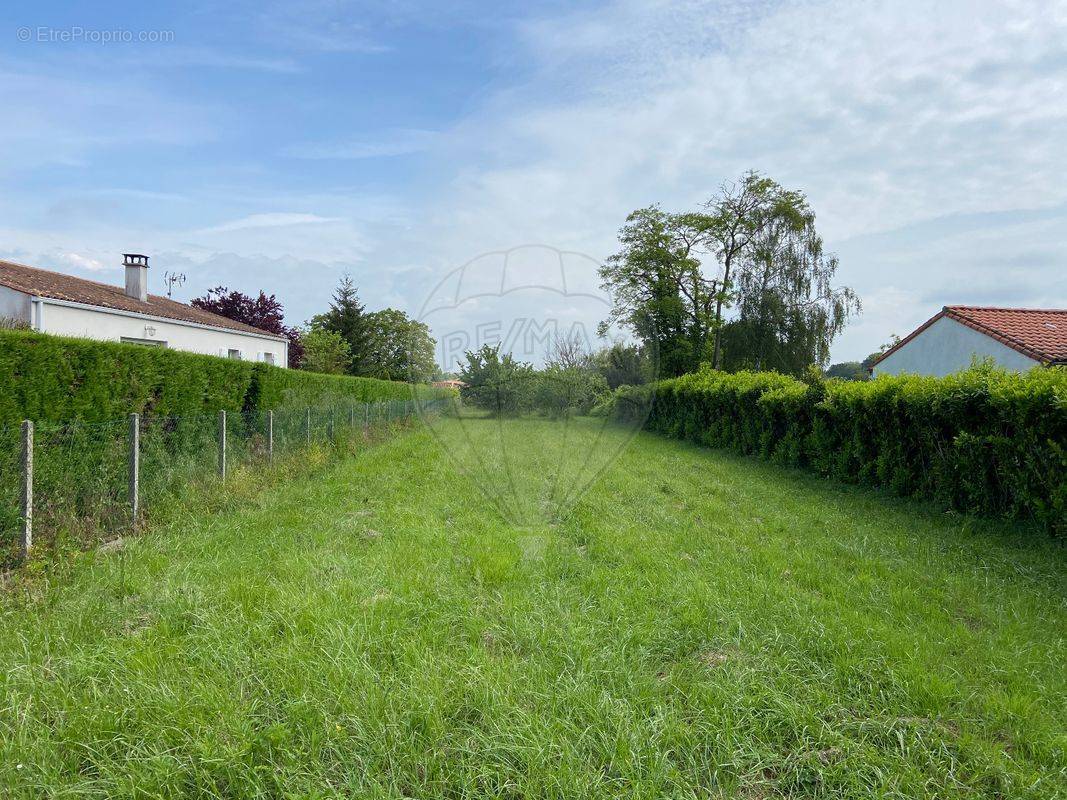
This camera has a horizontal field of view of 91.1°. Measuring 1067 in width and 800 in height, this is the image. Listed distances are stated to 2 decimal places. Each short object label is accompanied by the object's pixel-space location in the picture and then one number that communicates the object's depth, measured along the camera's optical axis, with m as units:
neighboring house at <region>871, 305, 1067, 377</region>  15.30
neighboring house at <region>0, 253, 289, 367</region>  14.80
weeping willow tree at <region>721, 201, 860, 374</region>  30.62
